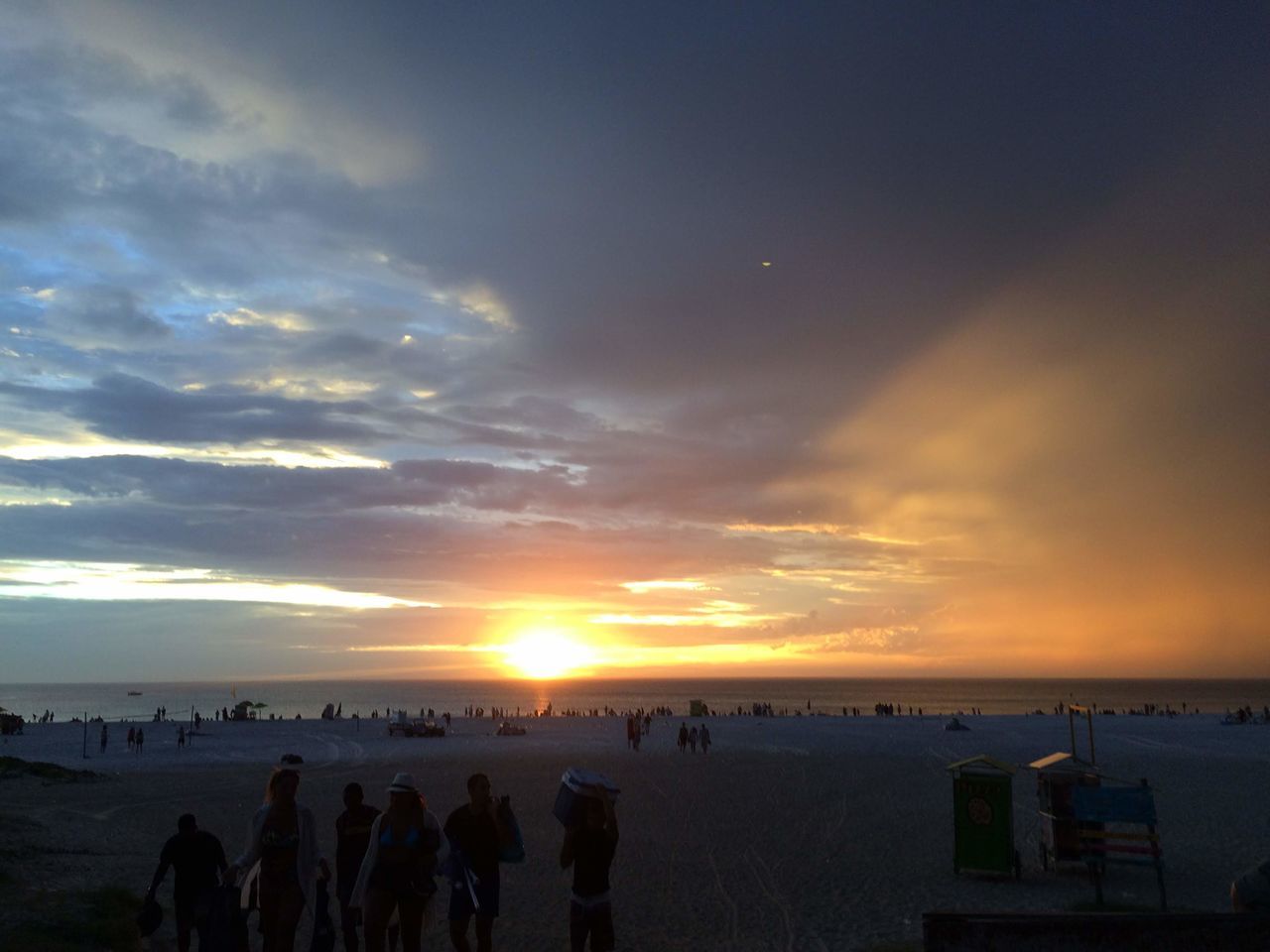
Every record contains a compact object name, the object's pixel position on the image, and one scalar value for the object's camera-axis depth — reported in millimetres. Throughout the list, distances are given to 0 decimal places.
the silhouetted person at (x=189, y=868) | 7602
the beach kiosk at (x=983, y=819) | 13648
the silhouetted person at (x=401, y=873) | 7105
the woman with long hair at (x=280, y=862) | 7027
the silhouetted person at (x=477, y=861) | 7691
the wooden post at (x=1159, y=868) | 11555
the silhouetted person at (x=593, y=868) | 7336
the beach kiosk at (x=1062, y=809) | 14156
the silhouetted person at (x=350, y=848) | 7875
